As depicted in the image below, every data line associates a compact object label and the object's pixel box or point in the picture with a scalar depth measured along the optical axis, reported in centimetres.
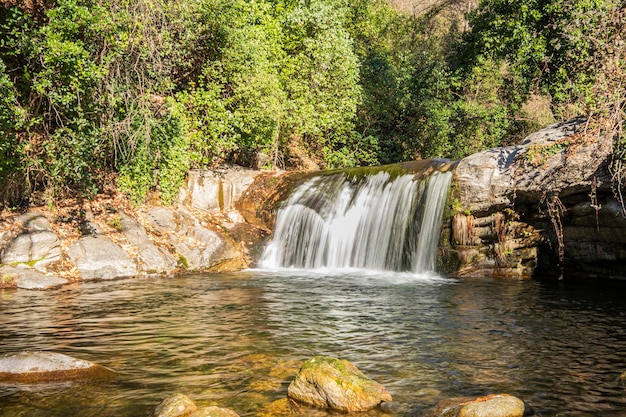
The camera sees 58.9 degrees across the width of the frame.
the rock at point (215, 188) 1894
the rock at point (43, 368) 626
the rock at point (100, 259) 1412
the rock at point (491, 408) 494
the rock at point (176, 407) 504
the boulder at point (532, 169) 1293
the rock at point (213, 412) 488
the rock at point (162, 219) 1669
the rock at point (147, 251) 1519
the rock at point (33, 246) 1345
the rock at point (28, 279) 1281
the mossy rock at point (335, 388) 547
